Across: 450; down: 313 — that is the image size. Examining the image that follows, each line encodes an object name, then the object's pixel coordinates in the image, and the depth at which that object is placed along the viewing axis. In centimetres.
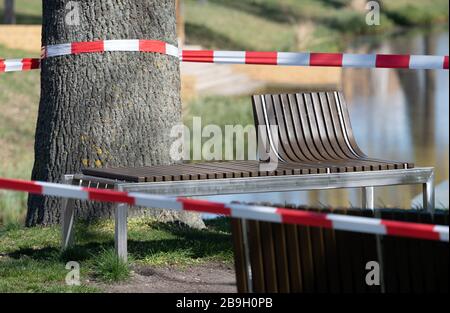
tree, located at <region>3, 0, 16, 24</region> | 4583
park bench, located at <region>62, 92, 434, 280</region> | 1283
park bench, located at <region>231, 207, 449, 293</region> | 881
